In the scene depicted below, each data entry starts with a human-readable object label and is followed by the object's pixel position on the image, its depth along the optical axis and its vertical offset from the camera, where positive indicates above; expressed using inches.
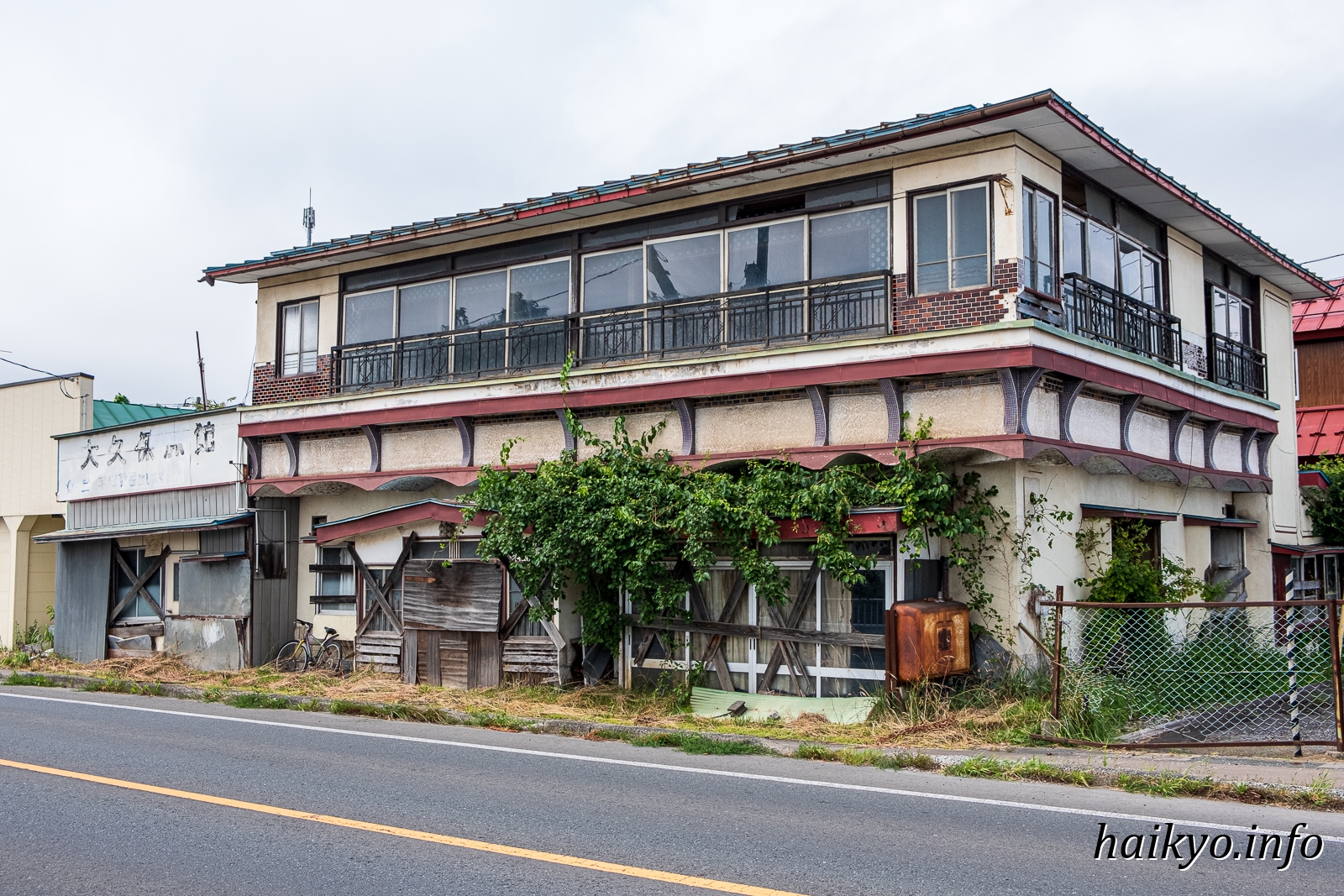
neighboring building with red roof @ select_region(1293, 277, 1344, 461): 1022.4 +184.7
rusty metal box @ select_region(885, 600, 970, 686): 478.9 -36.4
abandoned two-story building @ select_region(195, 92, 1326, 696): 526.3 +110.2
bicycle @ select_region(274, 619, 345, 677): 721.0 -65.1
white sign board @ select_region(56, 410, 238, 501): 782.5 +71.3
